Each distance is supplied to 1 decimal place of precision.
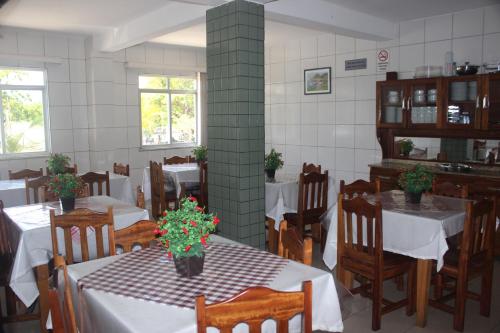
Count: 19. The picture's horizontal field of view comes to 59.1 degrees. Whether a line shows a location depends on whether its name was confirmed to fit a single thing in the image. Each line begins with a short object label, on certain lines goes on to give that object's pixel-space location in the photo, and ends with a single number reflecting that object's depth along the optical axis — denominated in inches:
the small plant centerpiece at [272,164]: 191.0
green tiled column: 154.6
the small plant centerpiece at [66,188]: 128.6
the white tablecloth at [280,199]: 175.3
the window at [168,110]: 303.1
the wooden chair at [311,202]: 172.6
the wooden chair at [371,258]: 116.6
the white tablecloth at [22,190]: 176.6
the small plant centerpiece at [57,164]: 184.2
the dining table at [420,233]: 119.4
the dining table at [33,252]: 111.5
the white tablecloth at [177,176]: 220.1
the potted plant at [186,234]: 75.4
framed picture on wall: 260.4
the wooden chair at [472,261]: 115.9
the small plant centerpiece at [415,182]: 135.9
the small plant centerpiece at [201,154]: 231.6
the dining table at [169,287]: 64.9
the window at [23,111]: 250.7
